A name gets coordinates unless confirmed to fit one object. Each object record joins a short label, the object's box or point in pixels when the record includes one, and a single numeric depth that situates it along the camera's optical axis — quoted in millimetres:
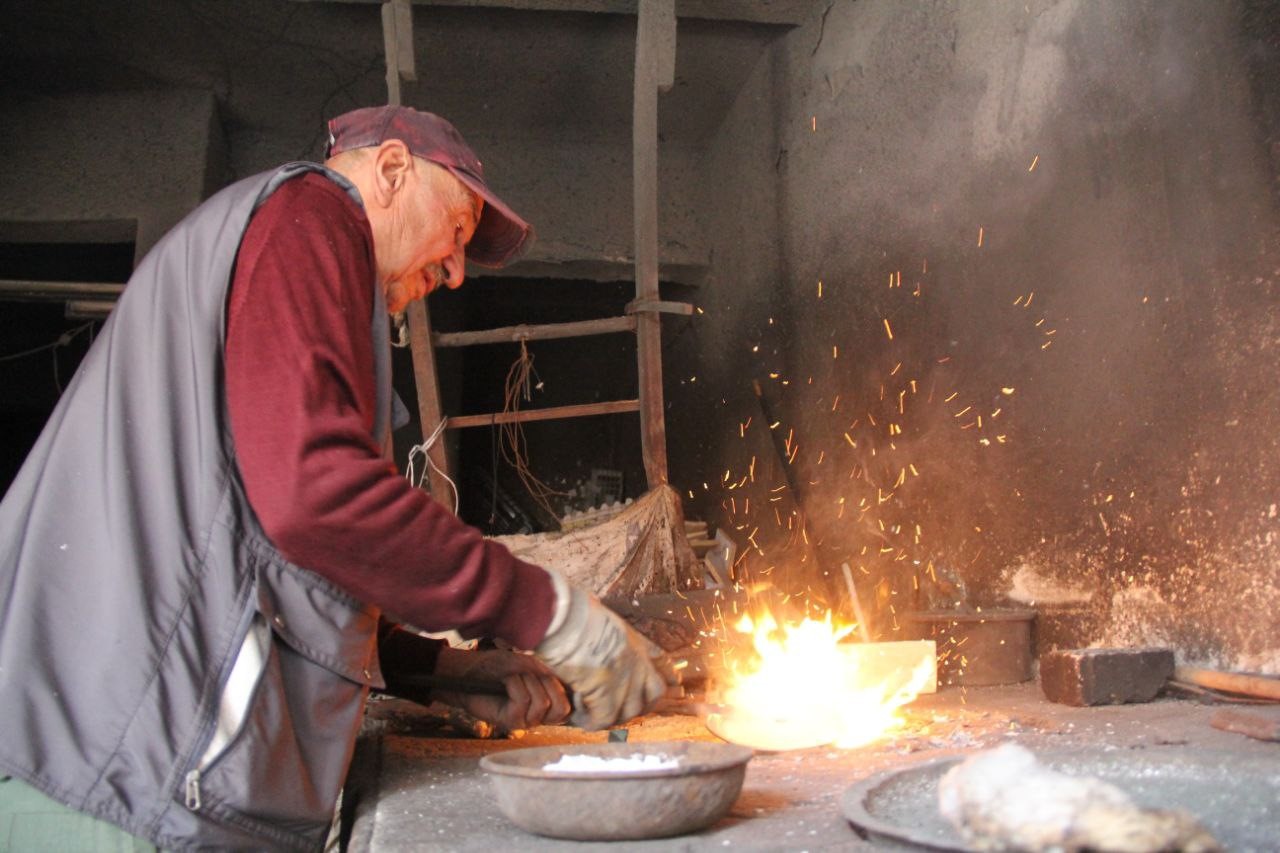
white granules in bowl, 1708
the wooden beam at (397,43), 4676
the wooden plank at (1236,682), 2672
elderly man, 1596
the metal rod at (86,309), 5445
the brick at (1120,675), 3033
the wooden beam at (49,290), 5508
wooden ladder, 4711
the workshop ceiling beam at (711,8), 5199
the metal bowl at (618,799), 1531
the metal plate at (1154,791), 1360
